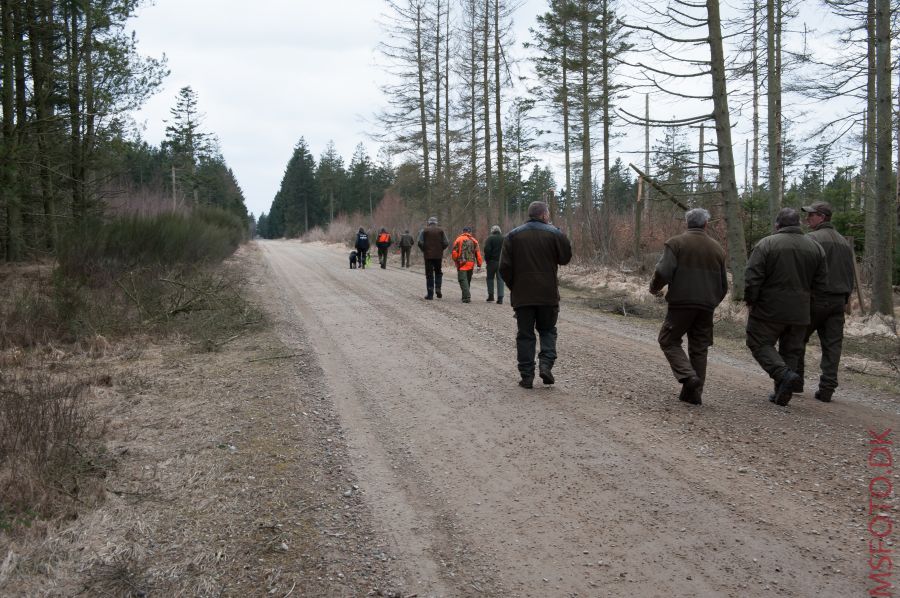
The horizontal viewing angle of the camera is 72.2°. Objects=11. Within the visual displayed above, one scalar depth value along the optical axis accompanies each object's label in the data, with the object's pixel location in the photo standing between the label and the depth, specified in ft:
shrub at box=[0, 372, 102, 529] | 13.06
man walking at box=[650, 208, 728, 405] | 20.67
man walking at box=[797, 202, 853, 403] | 21.50
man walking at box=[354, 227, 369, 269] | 87.51
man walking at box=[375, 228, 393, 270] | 88.33
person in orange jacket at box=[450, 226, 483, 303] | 48.29
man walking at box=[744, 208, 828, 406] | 20.80
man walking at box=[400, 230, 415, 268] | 93.71
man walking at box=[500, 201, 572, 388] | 22.67
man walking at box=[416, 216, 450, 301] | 49.89
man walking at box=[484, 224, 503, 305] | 48.52
